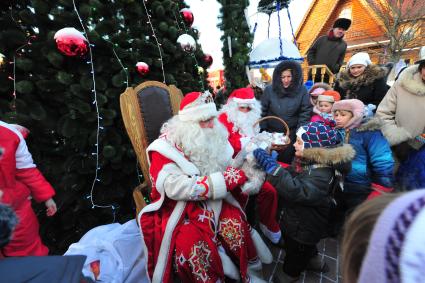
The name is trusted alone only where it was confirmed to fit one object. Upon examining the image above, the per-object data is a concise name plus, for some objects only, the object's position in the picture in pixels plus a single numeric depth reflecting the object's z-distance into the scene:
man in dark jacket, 4.83
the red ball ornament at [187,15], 2.89
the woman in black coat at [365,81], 3.03
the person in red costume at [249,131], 2.49
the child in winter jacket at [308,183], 1.66
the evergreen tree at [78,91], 1.85
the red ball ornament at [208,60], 3.37
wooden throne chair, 1.96
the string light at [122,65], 2.18
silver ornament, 2.60
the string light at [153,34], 2.48
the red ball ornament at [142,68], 2.34
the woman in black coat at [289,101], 3.20
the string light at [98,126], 1.98
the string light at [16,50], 1.80
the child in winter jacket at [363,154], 2.14
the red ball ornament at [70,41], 1.77
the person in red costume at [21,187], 1.51
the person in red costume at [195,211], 1.68
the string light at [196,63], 2.88
